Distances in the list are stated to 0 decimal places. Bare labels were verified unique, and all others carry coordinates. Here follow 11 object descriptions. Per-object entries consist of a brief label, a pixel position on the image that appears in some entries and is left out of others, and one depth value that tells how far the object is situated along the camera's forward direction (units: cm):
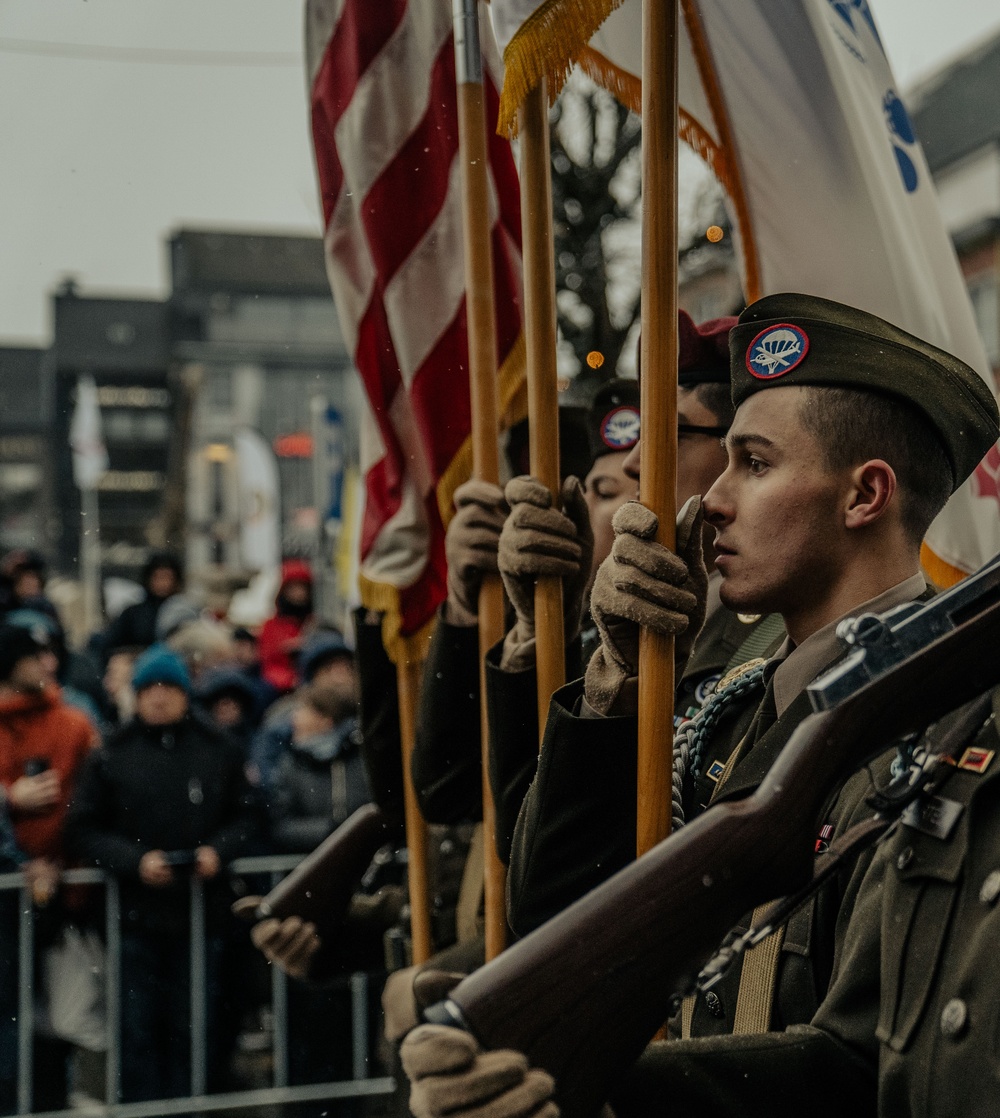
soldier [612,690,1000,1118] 161
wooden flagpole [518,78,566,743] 268
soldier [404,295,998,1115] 221
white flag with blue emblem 326
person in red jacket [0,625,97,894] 587
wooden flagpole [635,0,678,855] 219
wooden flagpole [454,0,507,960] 312
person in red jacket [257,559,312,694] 962
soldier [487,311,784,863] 274
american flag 370
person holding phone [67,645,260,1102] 579
